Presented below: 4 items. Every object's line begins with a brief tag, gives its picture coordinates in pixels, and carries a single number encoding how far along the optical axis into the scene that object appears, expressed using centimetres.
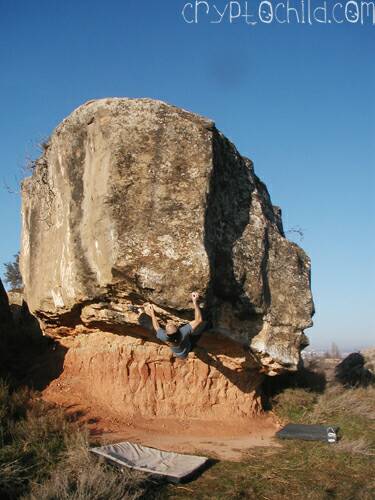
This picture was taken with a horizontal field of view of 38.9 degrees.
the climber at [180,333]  776
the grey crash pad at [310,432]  902
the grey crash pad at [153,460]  661
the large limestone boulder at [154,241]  821
